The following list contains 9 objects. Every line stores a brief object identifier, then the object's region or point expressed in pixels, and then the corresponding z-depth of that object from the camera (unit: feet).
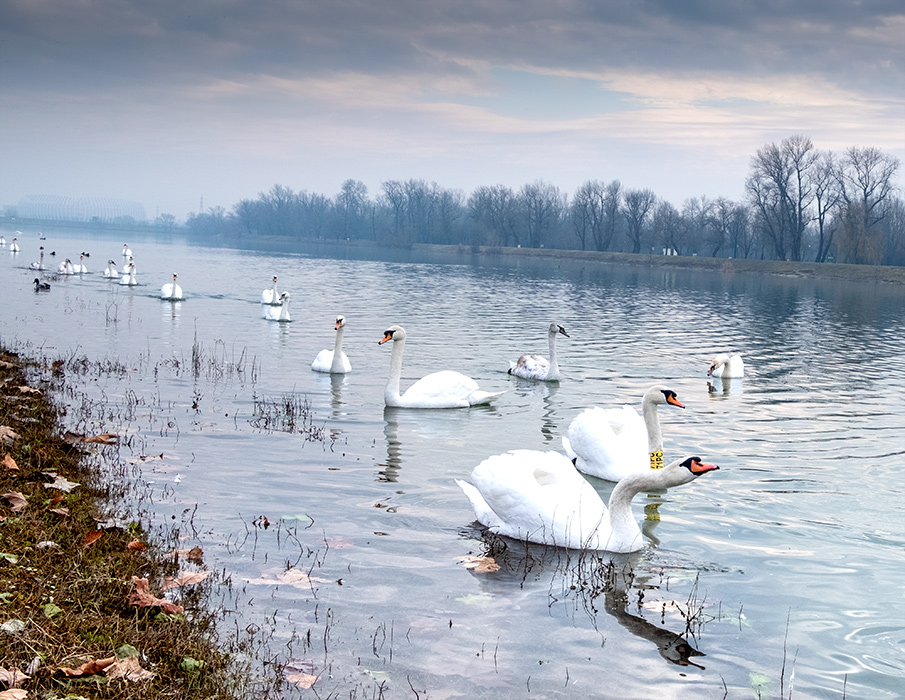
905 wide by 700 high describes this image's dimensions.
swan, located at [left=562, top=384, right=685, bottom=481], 34.24
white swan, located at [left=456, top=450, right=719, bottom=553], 25.75
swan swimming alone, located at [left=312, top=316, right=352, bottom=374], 58.08
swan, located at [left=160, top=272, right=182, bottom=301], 106.42
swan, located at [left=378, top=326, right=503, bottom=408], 47.80
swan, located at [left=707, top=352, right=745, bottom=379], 63.10
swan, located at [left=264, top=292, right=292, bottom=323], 90.02
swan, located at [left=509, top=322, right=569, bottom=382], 59.67
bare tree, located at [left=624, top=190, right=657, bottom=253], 410.31
